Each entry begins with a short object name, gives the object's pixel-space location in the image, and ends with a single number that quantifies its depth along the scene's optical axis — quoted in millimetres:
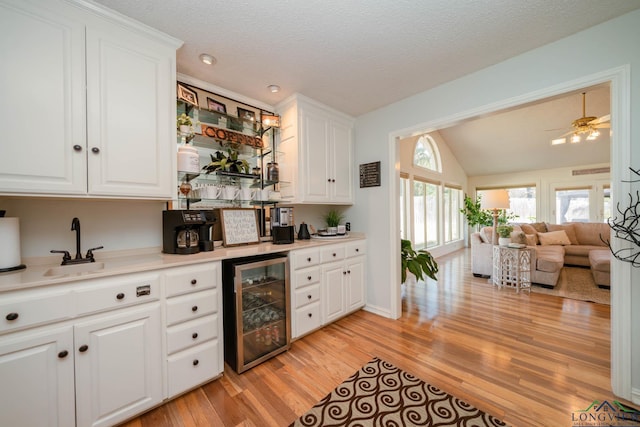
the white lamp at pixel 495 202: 3979
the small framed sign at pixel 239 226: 2203
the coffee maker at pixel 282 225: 2367
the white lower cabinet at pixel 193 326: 1514
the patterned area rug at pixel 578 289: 3216
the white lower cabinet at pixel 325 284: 2230
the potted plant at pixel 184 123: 2002
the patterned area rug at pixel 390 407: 1395
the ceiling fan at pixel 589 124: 3491
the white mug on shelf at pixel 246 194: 2343
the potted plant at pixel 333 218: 3061
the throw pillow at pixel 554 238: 5088
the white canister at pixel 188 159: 1880
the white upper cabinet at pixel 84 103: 1227
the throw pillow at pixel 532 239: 4927
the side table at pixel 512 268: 3572
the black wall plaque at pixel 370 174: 2850
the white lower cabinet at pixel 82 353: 1087
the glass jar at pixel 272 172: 2596
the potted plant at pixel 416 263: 3002
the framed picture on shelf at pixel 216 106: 2197
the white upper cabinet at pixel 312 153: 2520
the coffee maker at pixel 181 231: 1764
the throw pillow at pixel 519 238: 4266
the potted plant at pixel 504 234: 3879
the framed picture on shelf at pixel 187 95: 1971
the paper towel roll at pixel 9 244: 1267
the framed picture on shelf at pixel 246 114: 2447
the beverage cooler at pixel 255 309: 1801
